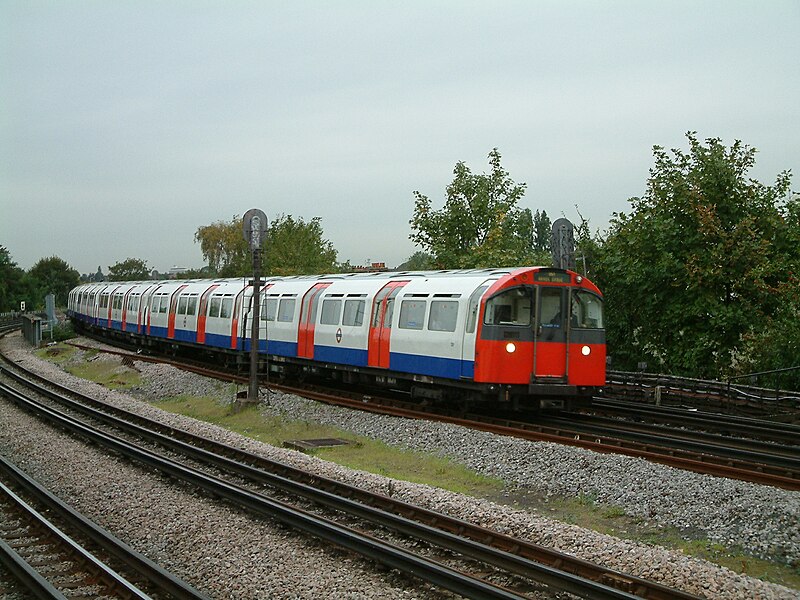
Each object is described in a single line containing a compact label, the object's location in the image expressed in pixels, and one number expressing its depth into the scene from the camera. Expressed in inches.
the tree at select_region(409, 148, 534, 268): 1349.7
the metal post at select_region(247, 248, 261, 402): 804.0
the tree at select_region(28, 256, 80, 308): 4560.5
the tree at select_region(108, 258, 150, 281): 4424.2
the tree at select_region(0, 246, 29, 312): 3464.6
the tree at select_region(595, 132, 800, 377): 906.7
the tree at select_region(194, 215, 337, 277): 2161.7
